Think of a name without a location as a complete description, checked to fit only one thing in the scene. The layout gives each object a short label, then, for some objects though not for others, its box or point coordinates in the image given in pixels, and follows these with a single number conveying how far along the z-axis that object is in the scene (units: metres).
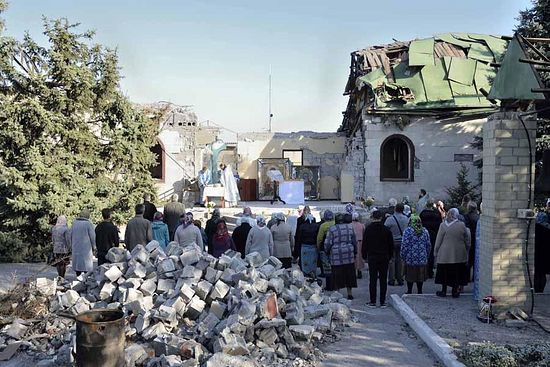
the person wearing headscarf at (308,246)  10.09
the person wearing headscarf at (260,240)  9.80
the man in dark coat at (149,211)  12.31
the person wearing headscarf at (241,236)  10.65
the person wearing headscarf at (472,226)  9.84
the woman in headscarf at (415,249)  9.31
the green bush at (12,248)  13.45
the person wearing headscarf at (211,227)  10.76
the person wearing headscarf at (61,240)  10.14
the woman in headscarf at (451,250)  8.90
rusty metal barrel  5.73
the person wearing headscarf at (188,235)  9.83
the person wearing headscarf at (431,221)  10.42
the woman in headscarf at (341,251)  9.16
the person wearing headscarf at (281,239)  10.16
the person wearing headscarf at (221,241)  10.14
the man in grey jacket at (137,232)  9.75
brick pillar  7.74
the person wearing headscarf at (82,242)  9.45
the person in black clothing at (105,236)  9.63
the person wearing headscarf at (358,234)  10.27
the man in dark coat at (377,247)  8.82
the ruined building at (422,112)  18.69
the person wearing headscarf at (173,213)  11.80
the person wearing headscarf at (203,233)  10.38
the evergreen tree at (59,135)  13.46
